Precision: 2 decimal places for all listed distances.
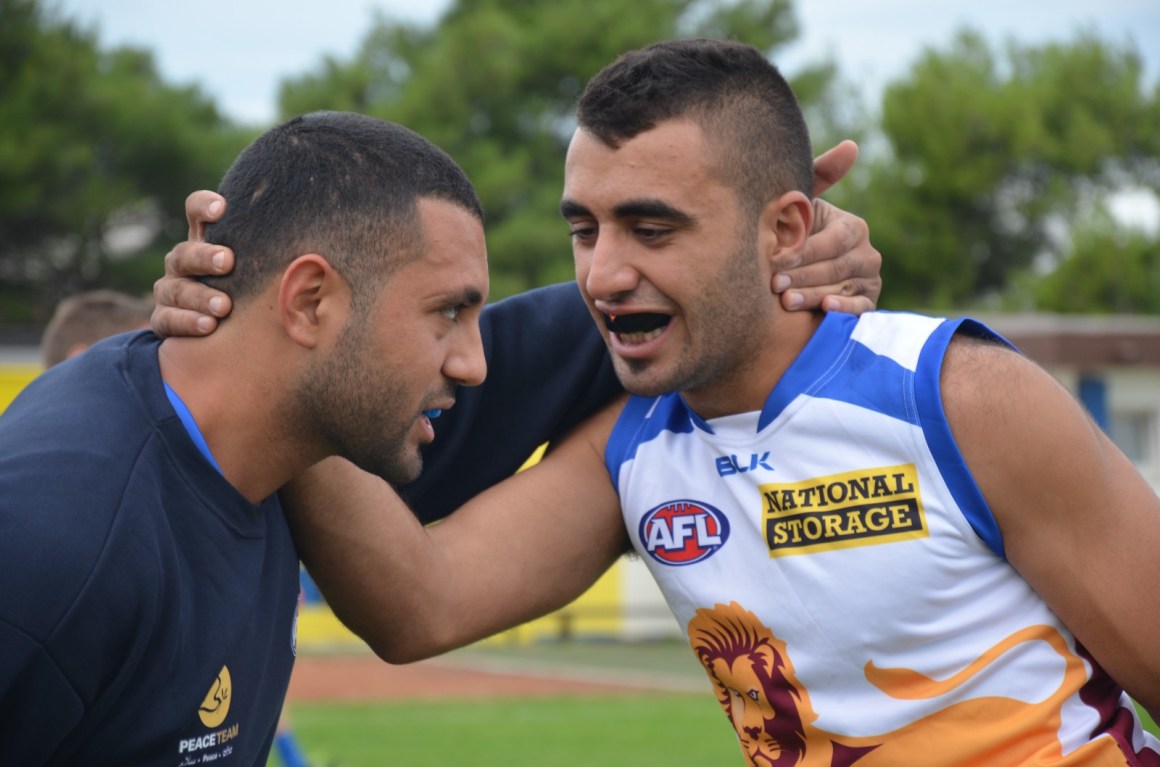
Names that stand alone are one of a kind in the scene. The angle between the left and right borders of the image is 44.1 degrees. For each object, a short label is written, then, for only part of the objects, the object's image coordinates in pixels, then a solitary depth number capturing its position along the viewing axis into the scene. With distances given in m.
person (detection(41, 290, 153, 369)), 6.27
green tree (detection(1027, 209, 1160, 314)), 35.41
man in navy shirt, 2.44
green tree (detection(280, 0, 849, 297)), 34.16
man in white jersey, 3.03
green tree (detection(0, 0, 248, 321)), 29.02
